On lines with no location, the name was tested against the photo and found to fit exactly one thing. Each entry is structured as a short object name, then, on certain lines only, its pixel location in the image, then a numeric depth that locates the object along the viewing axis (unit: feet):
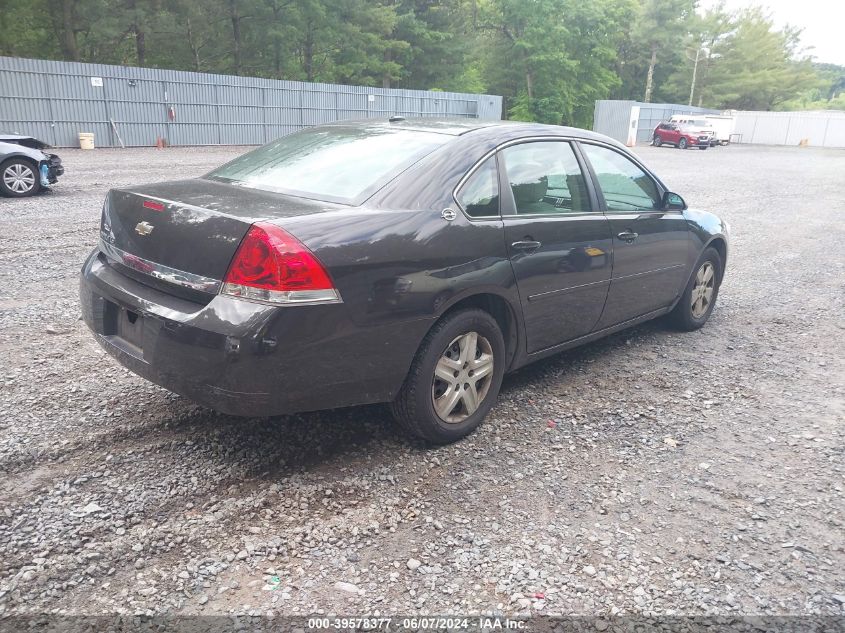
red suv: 127.85
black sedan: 9.53
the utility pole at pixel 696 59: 203.22
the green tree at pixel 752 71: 222.69
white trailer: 146.18
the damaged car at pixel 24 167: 35.68
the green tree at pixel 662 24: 203.10
